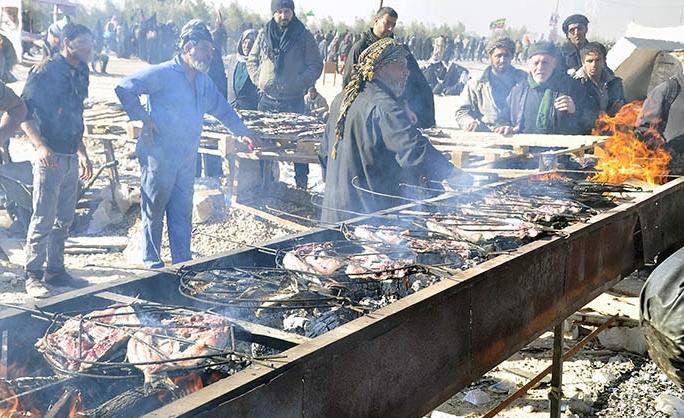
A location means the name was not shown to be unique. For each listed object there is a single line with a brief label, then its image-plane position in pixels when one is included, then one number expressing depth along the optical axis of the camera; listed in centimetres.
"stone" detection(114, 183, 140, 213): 931
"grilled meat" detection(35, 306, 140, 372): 249
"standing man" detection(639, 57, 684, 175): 749
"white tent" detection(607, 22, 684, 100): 1241
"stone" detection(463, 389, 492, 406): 508
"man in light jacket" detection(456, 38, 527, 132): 841
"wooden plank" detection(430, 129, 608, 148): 729
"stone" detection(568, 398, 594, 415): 501
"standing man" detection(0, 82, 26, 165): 627
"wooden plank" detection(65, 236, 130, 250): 829
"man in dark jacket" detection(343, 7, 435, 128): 802
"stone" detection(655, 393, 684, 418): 464
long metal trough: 233
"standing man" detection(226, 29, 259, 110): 1117
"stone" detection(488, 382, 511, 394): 526
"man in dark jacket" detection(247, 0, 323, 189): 983
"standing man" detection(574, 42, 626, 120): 844
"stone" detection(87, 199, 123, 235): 904
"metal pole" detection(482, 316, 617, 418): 428
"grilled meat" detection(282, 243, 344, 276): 352
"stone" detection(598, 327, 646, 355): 576
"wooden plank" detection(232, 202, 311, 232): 855
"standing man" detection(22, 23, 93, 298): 655
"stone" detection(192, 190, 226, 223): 888
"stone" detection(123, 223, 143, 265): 771
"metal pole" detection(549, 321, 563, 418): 462
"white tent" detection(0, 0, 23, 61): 1295
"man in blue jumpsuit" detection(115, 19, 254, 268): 609
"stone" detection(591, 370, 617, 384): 535
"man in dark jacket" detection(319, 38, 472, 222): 514
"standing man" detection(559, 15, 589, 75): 947
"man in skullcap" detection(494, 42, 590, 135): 784
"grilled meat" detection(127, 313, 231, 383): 244
